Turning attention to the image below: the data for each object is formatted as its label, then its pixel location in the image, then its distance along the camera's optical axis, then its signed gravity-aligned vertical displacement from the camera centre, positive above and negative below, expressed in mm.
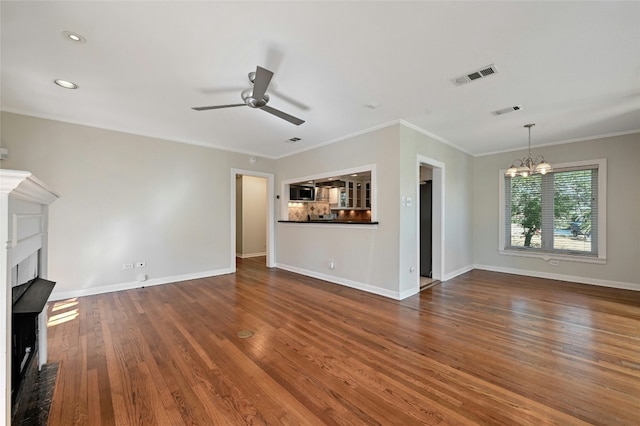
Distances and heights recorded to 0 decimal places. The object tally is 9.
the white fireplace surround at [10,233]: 1109 -108
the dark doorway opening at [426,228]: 5219 -298
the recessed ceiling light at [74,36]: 2123 +1432
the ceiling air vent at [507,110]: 3500 +1406
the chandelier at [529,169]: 4332 +742
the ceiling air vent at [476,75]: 2595 +1412
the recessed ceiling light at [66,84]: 2895 +1432
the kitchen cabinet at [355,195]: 8594 +585
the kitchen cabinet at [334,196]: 8594 +551
